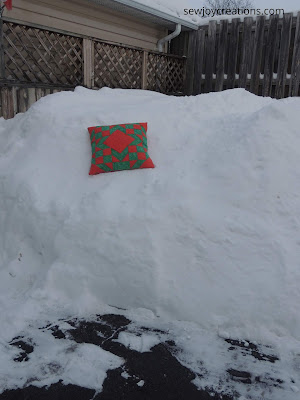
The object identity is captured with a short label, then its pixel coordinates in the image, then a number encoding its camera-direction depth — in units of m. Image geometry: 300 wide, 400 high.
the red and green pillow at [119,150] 3.63
